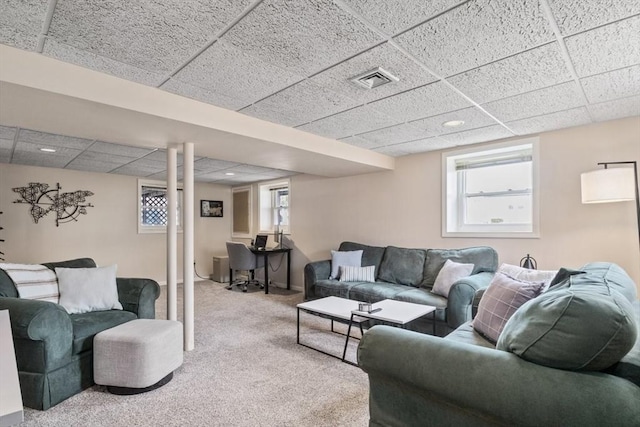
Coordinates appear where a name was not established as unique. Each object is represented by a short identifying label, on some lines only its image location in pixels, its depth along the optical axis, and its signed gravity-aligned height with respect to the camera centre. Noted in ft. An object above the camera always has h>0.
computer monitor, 20.58 -1.63
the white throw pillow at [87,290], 8.80 -2.04
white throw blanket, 8.36 -1.71
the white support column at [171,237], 10.52 -0.69
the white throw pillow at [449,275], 11.36 -2.16
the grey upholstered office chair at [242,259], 19.15 -2.58
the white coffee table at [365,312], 8.51 -2.75
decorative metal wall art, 16.47 +0.80
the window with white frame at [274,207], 21.34 +0.57
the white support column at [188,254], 10.20 -1.20
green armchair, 6.74 -2.85
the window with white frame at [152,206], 20.32 +0.63
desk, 18.44 -2.28
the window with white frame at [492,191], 11.96 +0.91
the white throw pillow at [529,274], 8.07 -1.57
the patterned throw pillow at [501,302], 6.41 -1.81
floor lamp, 8.64 +0.75
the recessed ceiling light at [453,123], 10.16 +2.89
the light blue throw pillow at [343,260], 15.10 -2.11
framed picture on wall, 23.15 +0.55
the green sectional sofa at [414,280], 10.06 -2.56
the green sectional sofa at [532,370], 3.37 -1.84
